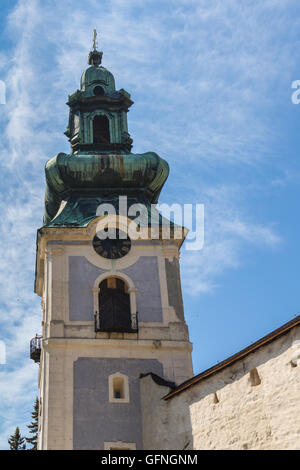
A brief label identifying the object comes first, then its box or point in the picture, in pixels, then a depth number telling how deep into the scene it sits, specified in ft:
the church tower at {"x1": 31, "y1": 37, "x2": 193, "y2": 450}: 71.56
